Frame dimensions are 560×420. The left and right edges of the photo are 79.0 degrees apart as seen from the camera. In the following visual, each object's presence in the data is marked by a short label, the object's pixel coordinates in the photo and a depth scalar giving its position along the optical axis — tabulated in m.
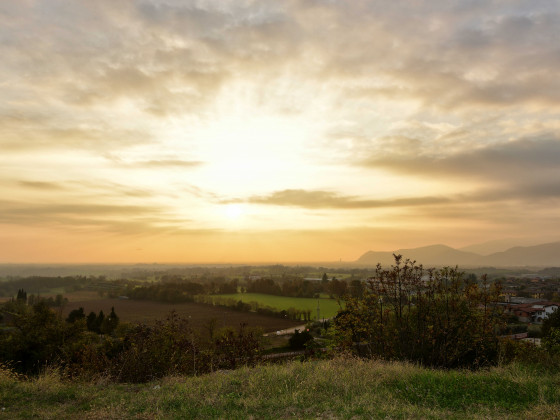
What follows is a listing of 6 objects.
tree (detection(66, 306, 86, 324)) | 52.72
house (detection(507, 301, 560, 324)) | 41.77
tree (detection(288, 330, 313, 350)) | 42.64
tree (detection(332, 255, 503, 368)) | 10.87
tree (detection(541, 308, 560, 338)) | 26.54
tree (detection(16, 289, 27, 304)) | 73.91
